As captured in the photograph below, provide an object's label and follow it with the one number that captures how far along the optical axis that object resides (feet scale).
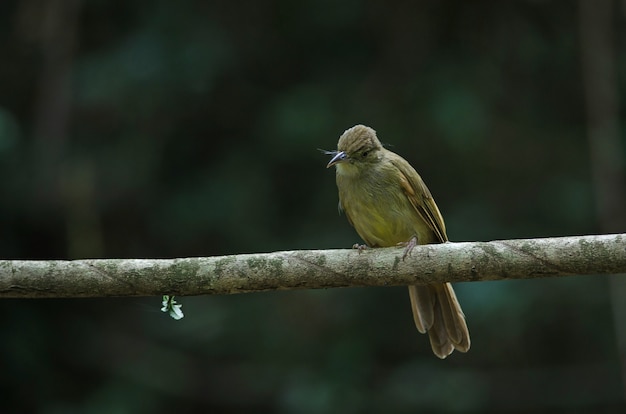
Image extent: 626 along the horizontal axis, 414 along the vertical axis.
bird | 31.14
